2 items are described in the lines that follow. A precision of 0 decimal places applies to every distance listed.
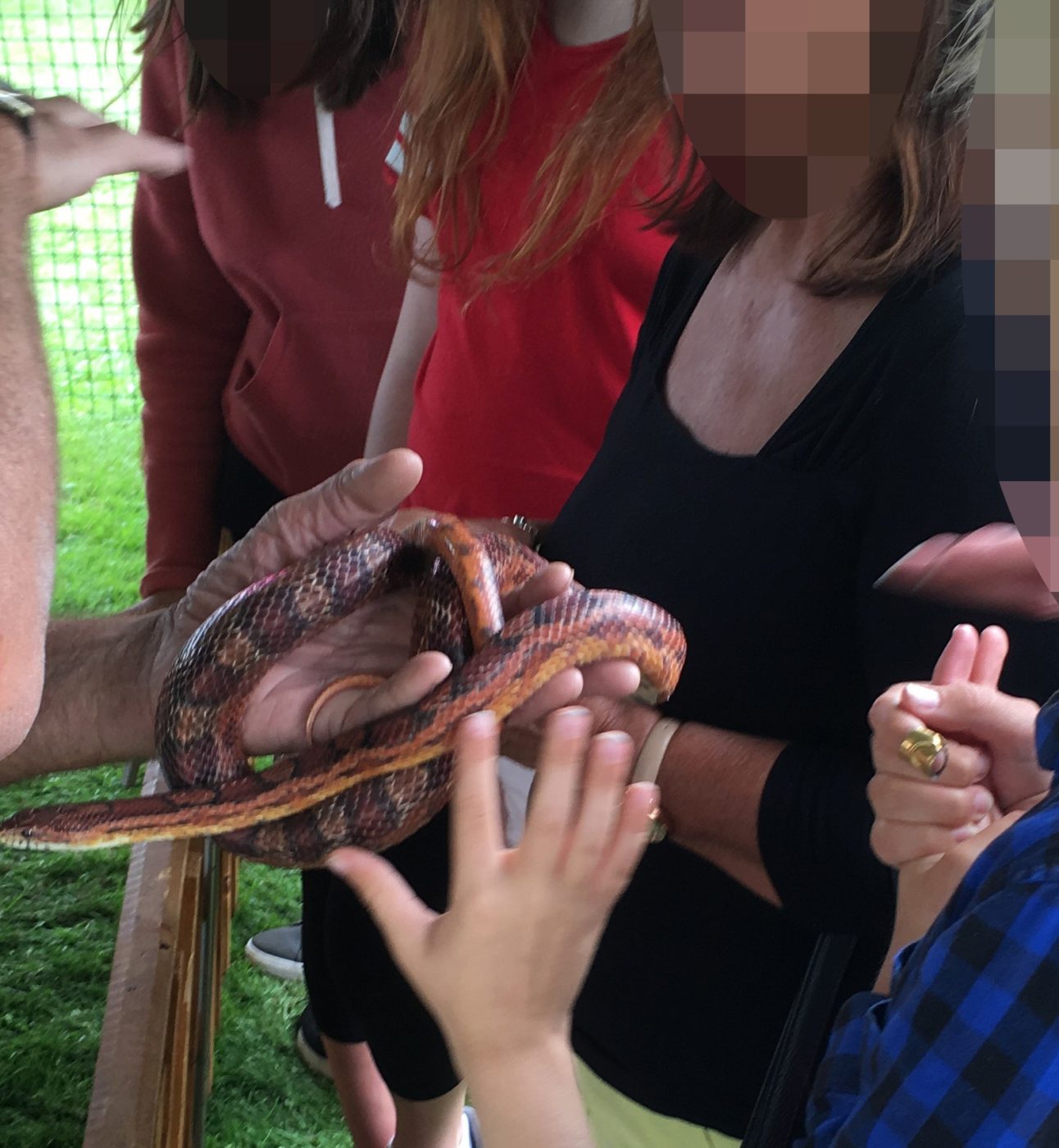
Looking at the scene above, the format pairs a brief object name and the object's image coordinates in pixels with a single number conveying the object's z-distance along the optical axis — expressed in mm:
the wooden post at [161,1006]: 1328
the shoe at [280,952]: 2418
